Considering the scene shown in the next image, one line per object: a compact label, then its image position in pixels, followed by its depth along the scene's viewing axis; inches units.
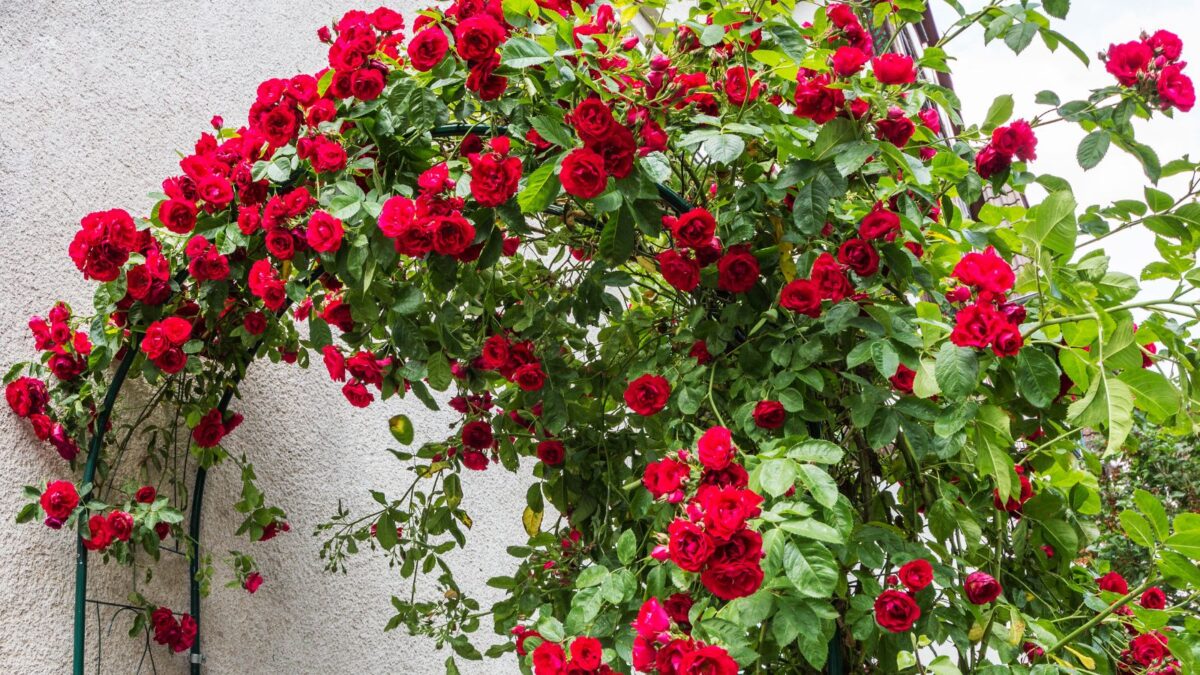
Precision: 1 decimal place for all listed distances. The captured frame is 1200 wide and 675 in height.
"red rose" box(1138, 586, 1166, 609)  59.6
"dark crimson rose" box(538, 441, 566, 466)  72.8
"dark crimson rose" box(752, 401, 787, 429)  56.4
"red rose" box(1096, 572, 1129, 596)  65.6
